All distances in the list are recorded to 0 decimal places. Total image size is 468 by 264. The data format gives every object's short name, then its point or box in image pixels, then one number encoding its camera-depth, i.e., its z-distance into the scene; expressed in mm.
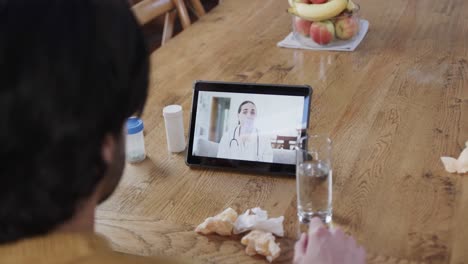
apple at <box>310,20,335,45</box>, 1974
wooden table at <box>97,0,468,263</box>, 1119
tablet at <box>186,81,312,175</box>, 1313
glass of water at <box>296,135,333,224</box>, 1169
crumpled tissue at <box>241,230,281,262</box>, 1063
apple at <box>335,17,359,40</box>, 1986
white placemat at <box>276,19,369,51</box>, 1983
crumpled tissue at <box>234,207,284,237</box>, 1131
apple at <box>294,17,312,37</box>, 2016
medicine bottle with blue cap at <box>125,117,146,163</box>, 1372
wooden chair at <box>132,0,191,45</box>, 2238
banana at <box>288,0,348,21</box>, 1945
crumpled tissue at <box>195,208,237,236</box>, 1128
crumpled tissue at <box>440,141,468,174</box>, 1275
